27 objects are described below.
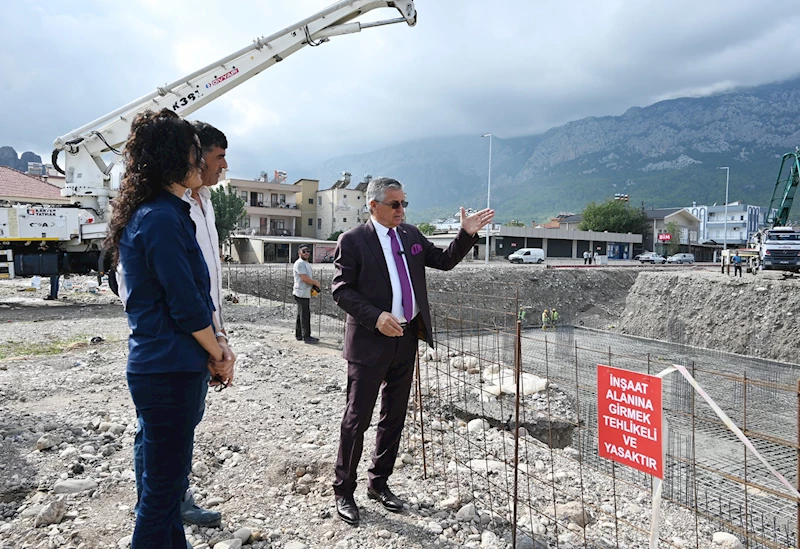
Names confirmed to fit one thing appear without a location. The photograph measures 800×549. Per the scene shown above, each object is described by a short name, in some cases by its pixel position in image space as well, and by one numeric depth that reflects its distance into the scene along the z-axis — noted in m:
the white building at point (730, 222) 67.88
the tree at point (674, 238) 53.96
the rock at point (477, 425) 4.36
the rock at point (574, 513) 2.80
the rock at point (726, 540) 2.86
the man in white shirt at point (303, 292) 7.93
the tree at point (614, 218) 54.72
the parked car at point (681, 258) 45.86
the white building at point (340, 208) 44.56
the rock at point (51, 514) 2.43
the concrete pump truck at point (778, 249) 17.36
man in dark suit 2.47
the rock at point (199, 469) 3.07
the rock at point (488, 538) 2.44
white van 36.75
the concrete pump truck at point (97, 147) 11.39
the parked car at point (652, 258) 42.78
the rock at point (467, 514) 2.64
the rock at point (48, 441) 3.27
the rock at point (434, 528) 2.50
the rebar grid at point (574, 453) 2.82
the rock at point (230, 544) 2.27
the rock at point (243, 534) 2.37
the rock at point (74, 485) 2.74
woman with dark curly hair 1.65
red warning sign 1.83
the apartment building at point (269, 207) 42.47
